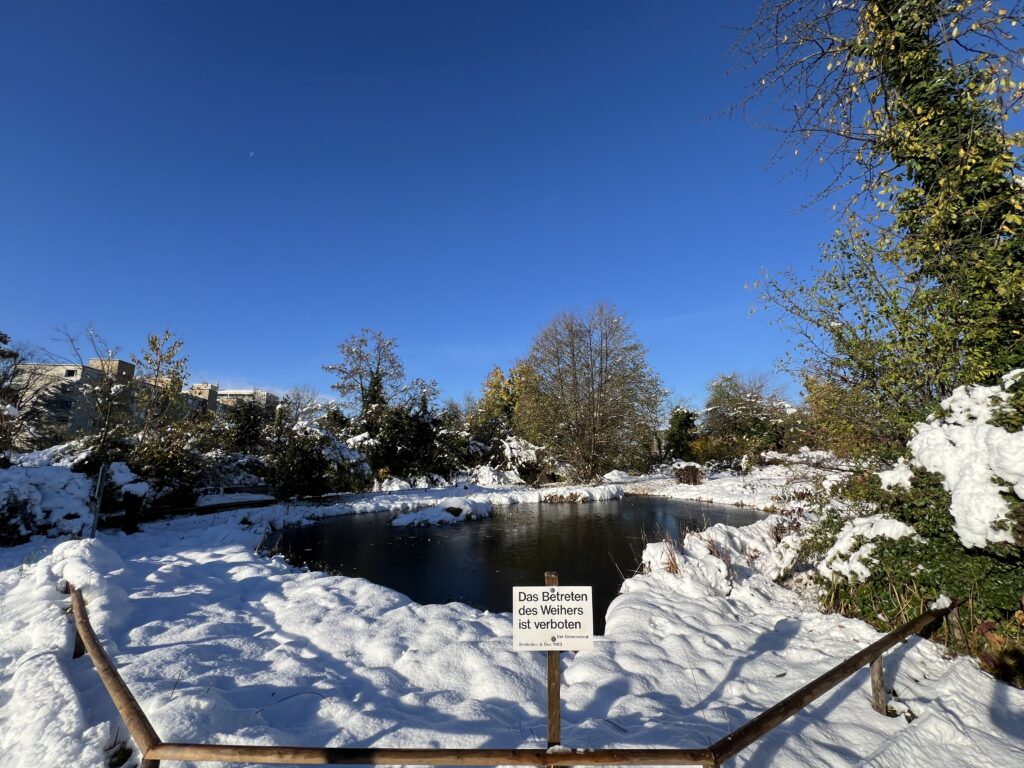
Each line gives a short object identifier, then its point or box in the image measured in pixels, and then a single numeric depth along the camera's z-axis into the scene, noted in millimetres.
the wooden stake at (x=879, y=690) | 3496
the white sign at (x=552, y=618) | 2691
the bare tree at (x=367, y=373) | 28844
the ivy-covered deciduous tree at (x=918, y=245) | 4473
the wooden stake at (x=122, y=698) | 2041
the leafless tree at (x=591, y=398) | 26188
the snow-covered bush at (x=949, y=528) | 3979
